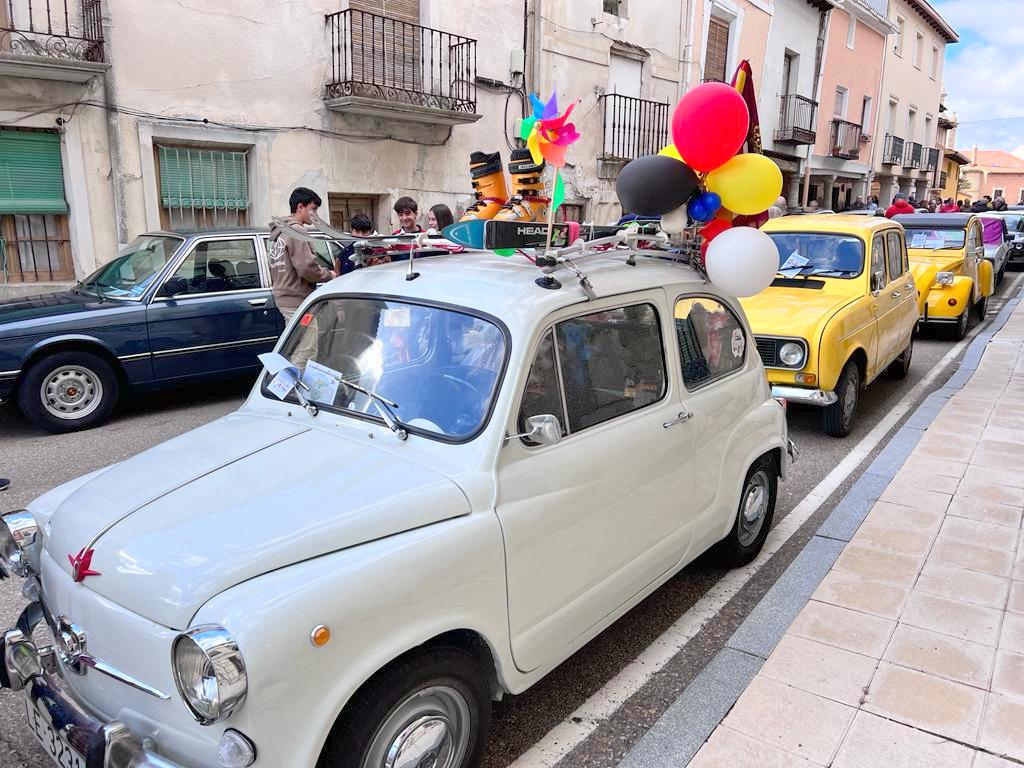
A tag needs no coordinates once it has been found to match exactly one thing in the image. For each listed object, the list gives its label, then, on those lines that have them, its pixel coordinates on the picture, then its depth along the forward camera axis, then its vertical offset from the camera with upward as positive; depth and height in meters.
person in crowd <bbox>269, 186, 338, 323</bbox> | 6.50 -0.57
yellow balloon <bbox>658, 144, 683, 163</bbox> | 4.03 +0.29
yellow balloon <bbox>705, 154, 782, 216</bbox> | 3.87 +0.12
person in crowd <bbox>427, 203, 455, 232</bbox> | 7.86 -0.16
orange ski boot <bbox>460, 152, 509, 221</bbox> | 6.38 +0.13
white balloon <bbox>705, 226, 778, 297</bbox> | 3.62 -0.25
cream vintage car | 2.01 -1.02
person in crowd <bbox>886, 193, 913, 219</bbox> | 14.54 +0.05
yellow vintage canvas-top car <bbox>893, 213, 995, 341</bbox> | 10.77 -0.77
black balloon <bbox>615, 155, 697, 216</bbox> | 3.69 +0.10
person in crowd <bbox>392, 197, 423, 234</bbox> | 7.64 -0.13
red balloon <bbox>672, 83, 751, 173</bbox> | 3.66 +0.39
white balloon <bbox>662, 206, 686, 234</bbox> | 3.94 -0.08
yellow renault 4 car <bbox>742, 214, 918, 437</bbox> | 6.26 -0.88
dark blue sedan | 6.48 -1.18
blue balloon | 3.99 +0.00
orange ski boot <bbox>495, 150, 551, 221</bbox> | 5.81 +0.09
